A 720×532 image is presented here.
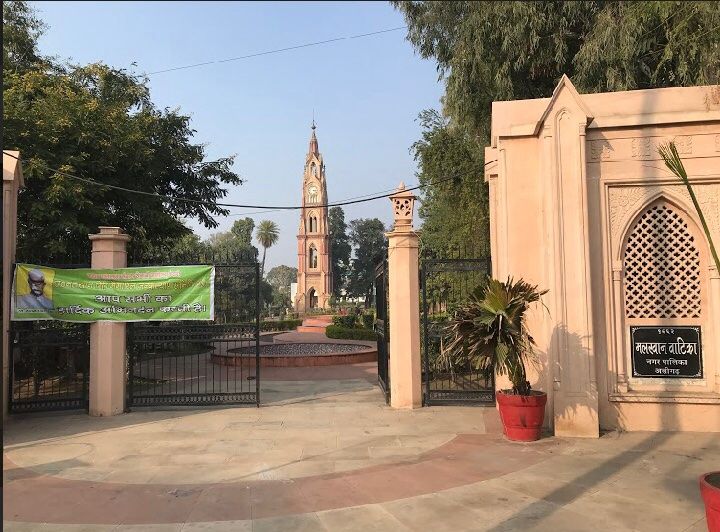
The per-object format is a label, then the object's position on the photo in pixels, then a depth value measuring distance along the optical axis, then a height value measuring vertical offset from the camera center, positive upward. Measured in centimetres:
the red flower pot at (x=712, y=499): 372 -149
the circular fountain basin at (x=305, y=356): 1609 -185
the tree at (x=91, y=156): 1145 +374
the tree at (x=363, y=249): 7375 +719
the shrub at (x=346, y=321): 3053 -135
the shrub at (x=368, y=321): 3096 -139
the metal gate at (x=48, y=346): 909 -73
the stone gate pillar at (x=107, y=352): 893 -85
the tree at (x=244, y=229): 7825 +1087
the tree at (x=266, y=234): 7756 +974
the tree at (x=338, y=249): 7775 +740
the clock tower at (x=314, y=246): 6731 +686
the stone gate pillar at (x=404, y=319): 907 -37
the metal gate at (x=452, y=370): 923 -154
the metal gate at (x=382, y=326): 976 -55
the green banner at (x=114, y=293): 895 +16
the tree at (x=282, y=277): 11546 +520
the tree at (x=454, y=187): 1504 +342
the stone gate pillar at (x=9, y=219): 858 +144
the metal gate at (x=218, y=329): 927 -49
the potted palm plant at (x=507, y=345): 695 -66
